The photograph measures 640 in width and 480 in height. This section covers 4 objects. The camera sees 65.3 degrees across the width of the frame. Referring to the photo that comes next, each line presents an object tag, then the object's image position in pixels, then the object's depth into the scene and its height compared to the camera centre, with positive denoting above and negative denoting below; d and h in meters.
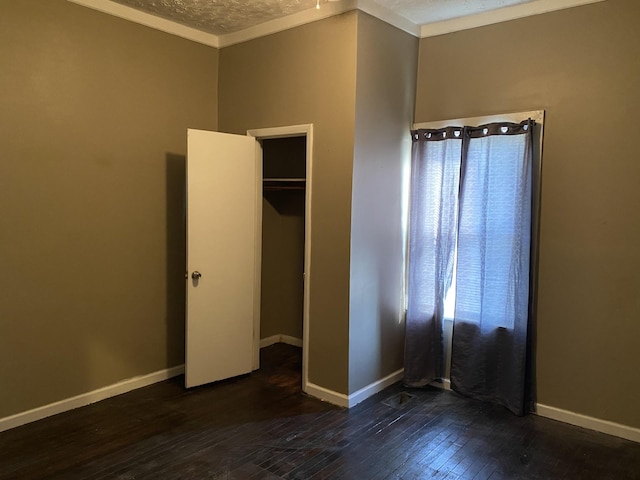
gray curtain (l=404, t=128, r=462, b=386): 3.72 -0.19
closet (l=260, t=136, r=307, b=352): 4.84 -0.33
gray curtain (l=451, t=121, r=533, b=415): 3.39 -0.32
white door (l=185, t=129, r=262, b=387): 3.69 -0.30
